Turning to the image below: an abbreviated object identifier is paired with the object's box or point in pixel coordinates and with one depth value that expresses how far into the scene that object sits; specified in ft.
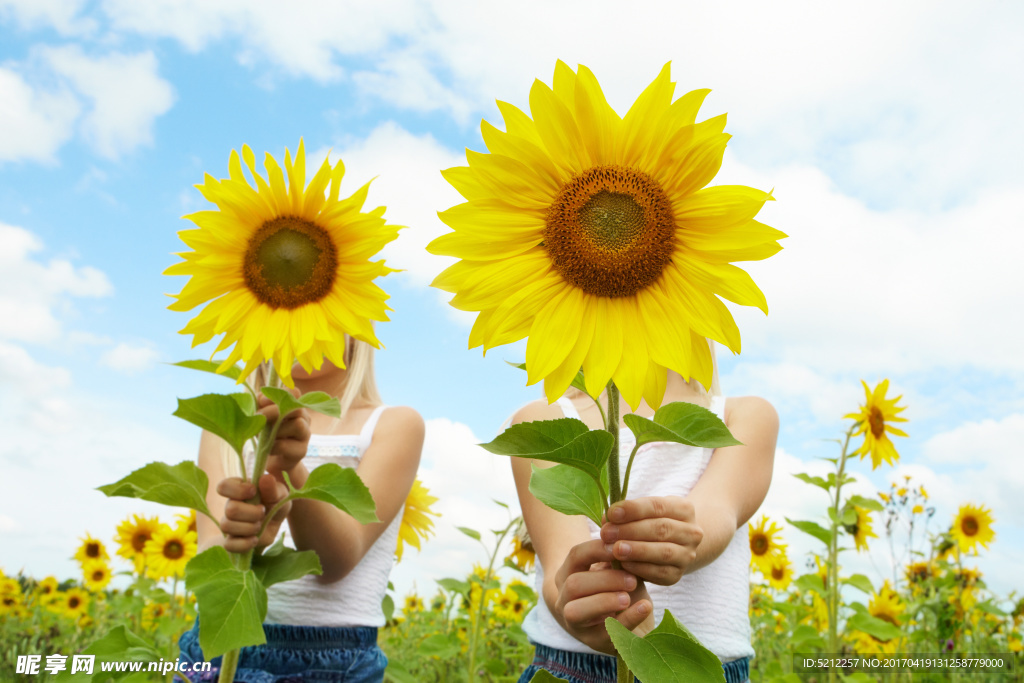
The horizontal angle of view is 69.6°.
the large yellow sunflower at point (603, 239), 3.48
